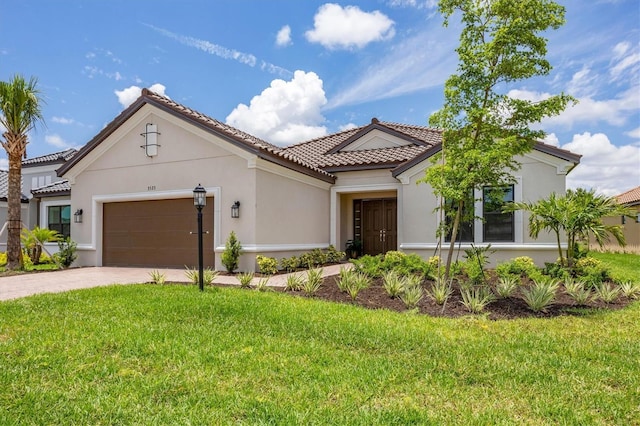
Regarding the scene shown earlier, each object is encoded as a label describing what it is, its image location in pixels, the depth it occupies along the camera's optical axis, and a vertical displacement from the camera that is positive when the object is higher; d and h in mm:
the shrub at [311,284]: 8789 -1332
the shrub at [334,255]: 15031 -1186
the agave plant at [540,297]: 7617 -1377
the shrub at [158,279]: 9719 -1307
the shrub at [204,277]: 9414 -1251
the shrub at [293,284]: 9320 -1363
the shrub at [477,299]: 7523 -1460
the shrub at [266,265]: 11958 -1209
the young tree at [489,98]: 8000 +2481
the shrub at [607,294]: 8469 -1480
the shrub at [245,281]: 9484 -1320
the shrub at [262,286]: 9055 -1390
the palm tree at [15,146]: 13344 +2449
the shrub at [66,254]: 14375 -1071
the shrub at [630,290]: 9078 -1506
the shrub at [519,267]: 11292 -1252
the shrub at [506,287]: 8852 -1397
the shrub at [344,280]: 9023 -1248
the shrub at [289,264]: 12864 -1270
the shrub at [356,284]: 8377 -1331
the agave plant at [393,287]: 8625 -1340
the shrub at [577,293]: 8188 -1423
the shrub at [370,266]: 10898 -1170
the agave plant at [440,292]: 8031 -1375
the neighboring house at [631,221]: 24859 +17
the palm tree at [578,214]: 9852 +171
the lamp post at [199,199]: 8914 +493
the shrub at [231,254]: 11938 -893
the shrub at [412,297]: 7868 -1434
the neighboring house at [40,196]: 20438 +1281
